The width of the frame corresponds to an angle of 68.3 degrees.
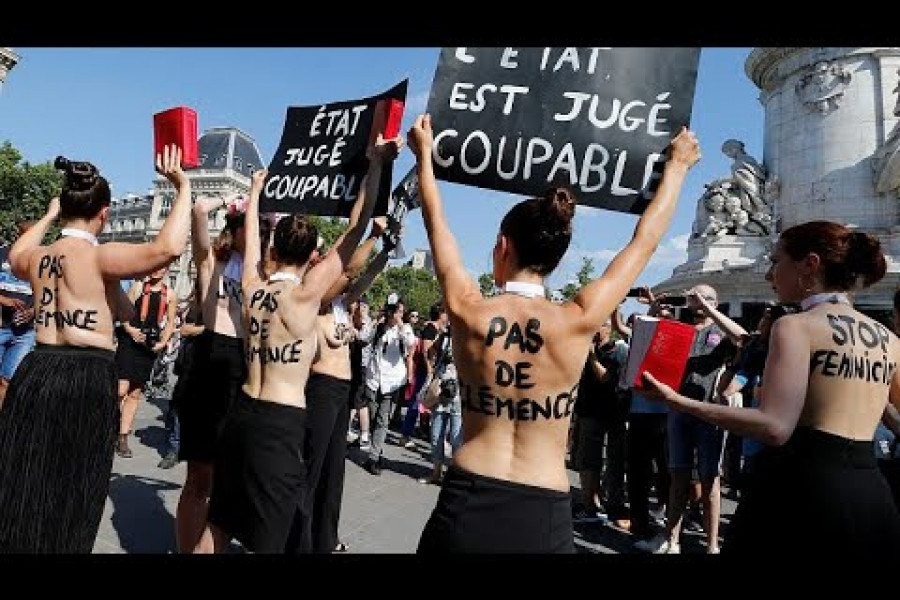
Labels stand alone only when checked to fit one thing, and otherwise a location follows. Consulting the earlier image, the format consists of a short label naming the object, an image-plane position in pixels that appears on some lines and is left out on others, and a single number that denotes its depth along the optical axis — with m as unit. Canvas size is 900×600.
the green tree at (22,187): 52.75
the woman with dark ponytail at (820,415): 2.41
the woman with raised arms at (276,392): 3.41
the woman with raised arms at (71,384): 3.07
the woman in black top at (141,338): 7.40
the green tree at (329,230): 61.94
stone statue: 21.61
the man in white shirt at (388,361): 9.44
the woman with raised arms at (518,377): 2.10
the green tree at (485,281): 67.24
